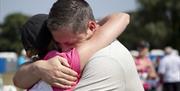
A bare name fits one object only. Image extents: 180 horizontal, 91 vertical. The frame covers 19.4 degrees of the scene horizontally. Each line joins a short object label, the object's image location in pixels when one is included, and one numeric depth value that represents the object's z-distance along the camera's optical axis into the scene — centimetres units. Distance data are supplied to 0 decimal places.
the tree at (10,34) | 7382
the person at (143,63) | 964
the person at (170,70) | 1200
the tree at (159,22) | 5816
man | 203
